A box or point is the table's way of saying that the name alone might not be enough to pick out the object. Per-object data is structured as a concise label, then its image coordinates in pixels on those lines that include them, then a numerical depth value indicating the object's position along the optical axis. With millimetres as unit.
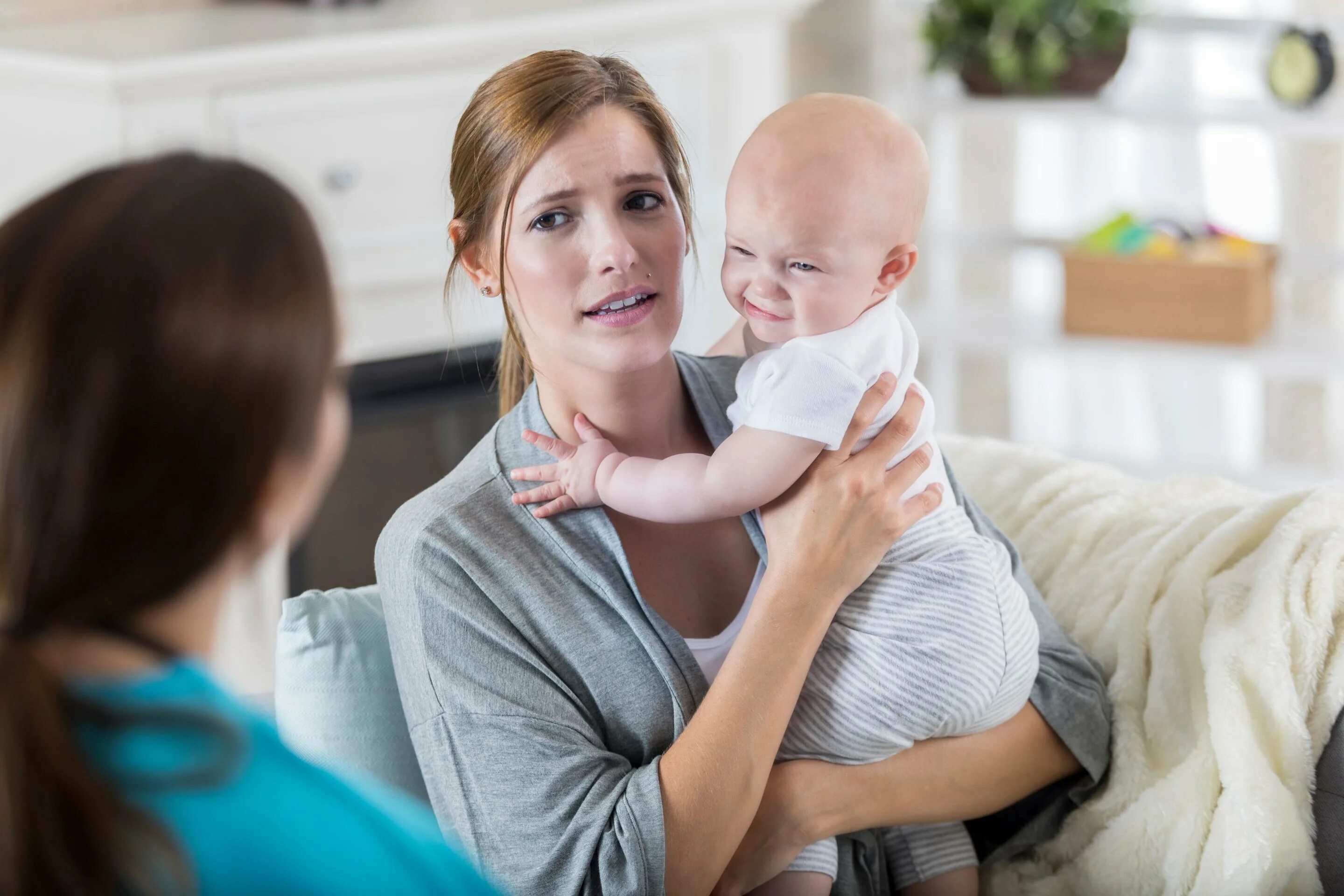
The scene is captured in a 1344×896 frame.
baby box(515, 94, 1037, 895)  1775
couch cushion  1880
